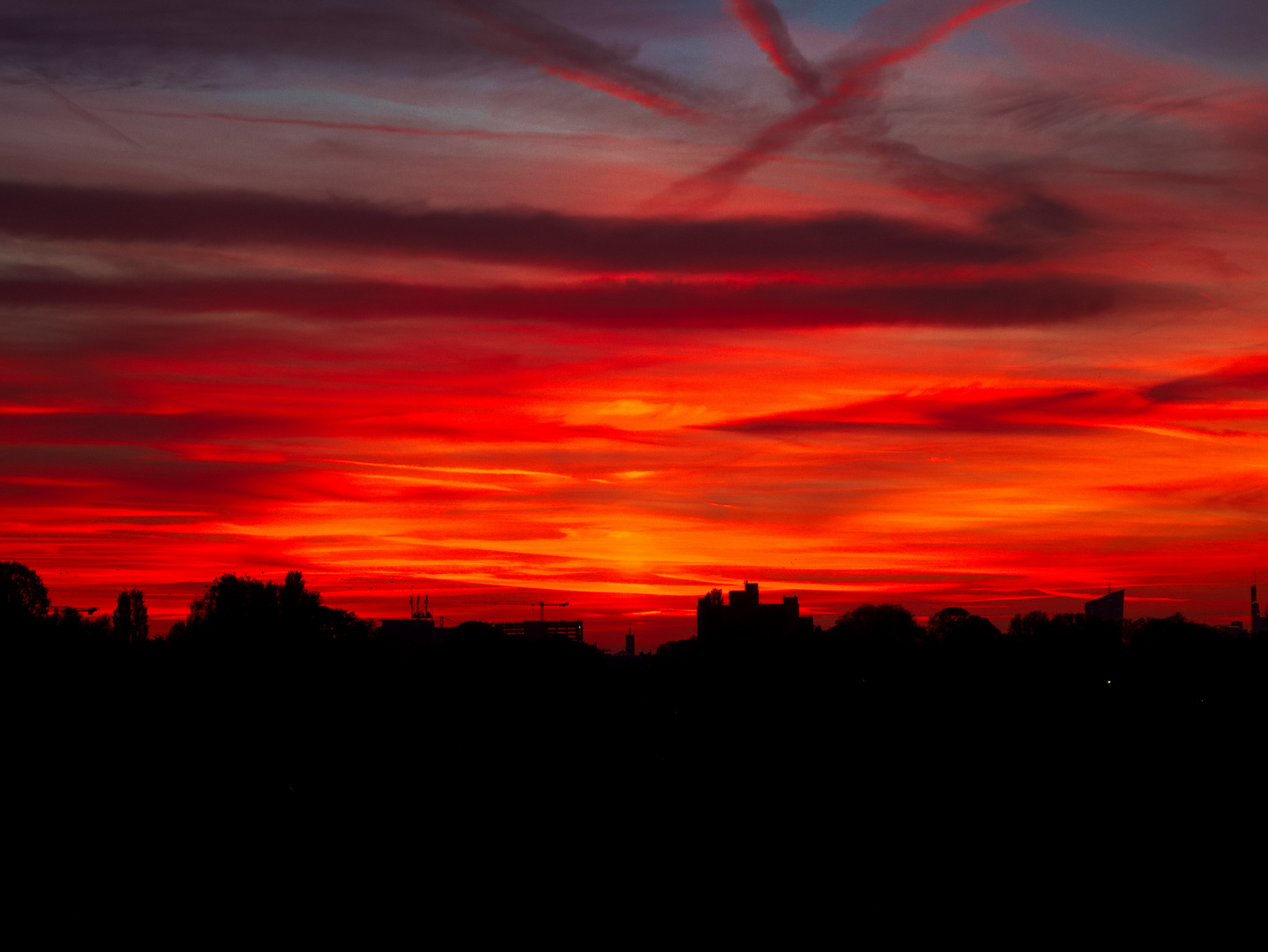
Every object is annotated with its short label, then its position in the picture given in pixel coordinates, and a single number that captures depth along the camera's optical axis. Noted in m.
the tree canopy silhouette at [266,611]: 163.50
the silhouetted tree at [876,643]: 174.75
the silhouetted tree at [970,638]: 166.59
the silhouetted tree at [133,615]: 187.12
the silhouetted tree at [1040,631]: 186.66
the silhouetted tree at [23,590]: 133.80
